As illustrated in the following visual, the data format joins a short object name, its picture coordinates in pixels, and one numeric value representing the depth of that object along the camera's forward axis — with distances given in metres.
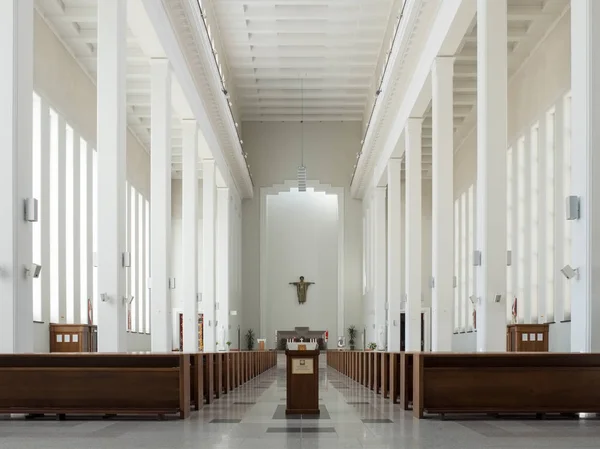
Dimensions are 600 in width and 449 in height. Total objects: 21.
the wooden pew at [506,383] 8.90
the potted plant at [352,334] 37.16
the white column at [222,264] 30.30
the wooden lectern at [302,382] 9.46
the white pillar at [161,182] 16.39
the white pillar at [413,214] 20.72
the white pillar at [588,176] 9.50
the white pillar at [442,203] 16.25
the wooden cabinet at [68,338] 19.56
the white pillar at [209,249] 25.11
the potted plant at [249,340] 36.97
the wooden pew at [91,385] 8.86
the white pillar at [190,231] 20.67
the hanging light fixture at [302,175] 29.70
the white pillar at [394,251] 23.98
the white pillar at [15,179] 9.08
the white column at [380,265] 28.89
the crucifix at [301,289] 38.97
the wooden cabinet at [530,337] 19.94
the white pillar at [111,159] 12.06
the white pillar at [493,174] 12.44
